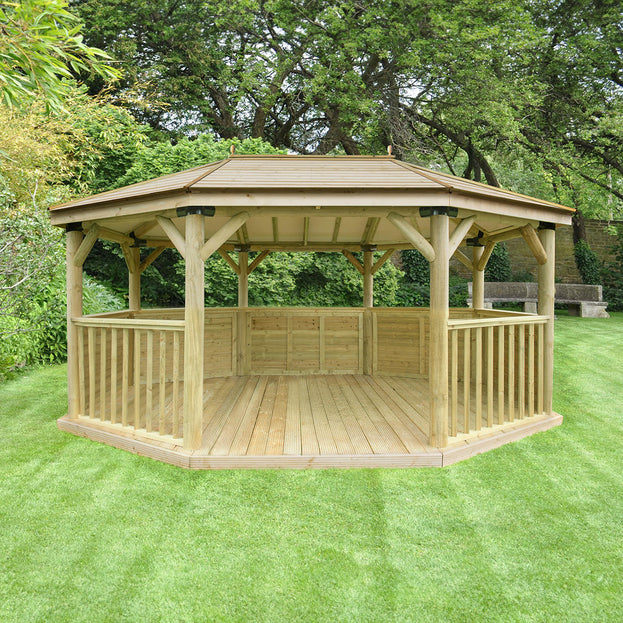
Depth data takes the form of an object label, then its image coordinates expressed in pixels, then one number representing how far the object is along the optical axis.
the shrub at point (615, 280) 16.58
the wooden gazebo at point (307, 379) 4.32
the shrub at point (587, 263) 16.64
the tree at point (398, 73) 13.06
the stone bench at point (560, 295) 14.02
